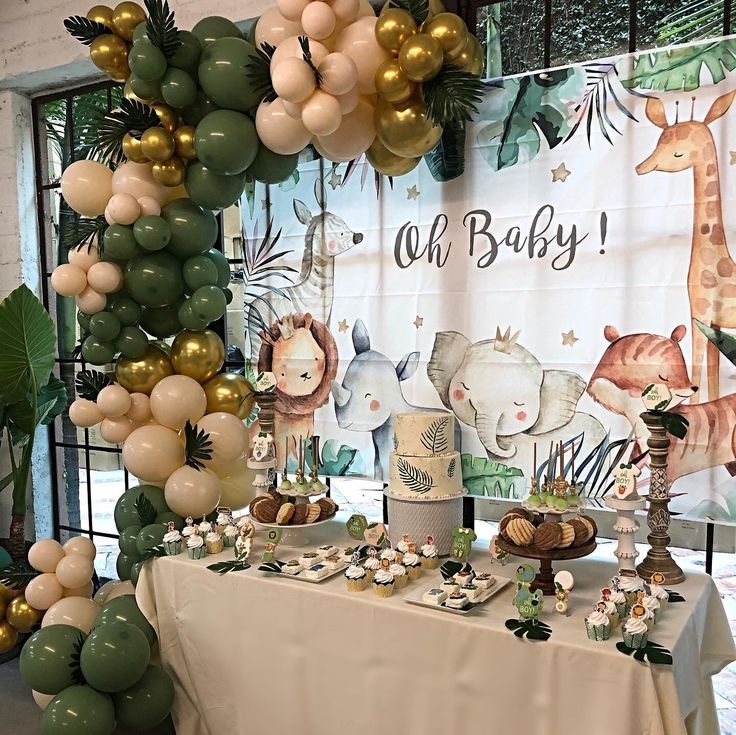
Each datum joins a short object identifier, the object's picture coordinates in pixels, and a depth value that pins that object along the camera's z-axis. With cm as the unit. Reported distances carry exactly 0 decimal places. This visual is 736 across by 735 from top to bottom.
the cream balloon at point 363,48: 191
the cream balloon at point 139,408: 229
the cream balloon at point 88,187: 226
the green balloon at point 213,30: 215
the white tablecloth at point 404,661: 145
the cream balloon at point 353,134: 203
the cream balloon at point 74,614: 230
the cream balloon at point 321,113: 183
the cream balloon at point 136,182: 219
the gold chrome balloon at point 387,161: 215
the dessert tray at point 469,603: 162
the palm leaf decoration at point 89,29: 220
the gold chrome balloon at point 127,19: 217
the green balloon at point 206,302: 225
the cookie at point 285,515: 207
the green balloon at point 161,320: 235
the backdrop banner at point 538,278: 198
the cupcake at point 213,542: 210
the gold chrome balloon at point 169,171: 215
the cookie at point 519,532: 168
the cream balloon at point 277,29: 202
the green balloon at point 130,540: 224
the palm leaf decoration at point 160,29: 199
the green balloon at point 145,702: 196
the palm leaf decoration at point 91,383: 232
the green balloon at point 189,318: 227
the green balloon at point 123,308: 226
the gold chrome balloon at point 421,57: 179
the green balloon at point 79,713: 186
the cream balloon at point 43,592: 244
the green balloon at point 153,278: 220
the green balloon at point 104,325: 223
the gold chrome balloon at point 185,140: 214
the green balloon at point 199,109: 213
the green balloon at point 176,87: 203
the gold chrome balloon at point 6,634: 254
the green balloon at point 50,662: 196
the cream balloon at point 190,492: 221
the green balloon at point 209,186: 214
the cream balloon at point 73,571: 245
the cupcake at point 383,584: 172
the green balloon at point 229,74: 201
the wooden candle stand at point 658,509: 168
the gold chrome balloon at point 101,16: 220
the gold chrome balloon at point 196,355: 234
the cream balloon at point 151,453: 221
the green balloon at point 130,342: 228
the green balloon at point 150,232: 213
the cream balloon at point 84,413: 223
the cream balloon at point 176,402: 225
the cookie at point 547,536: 165
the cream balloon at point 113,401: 221
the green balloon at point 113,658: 191
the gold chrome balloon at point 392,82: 186
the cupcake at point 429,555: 187
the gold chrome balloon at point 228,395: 237
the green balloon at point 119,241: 216
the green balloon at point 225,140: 200
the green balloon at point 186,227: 222
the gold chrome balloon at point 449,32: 182
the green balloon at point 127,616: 205
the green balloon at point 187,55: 205
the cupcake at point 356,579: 177
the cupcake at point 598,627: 145
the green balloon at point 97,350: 228
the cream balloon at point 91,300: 222
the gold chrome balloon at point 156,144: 209
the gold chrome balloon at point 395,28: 185
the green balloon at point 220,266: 241
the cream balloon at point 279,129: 195
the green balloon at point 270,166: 216
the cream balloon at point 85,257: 224
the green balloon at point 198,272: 226
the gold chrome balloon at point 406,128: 193
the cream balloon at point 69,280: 219
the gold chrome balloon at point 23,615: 250
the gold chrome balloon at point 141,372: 231
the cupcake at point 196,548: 206
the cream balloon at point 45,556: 248
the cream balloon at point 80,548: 251
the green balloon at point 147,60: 200
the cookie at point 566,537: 165
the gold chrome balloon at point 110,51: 219
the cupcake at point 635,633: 140
